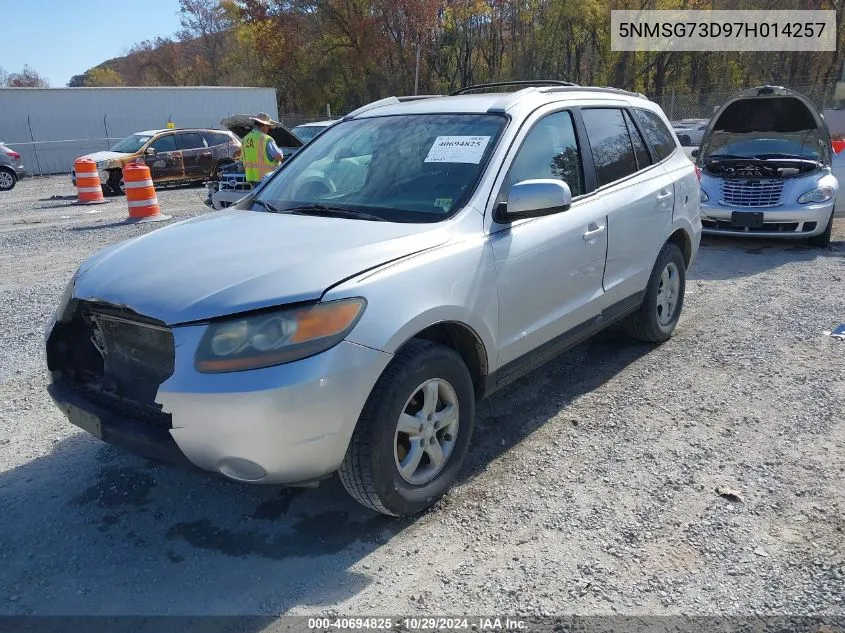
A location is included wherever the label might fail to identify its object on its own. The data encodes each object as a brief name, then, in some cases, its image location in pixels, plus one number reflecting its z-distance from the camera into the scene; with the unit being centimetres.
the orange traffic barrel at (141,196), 1175
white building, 2602
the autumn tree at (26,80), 7212
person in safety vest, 1058
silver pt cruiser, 841
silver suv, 253
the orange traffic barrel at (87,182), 1523
